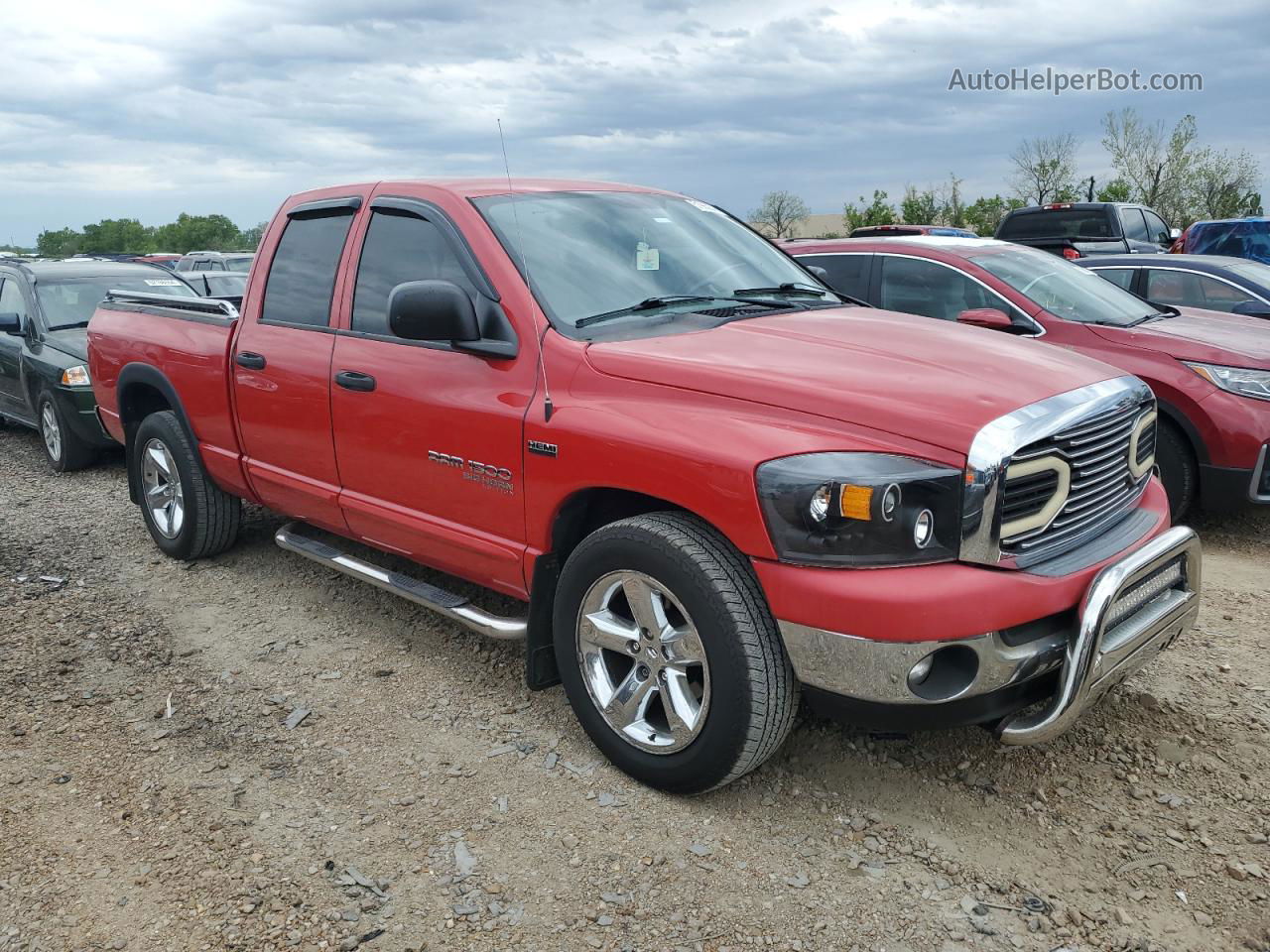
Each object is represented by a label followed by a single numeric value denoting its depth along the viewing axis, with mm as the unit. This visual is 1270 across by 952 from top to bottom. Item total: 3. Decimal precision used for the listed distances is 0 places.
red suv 5527
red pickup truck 2729
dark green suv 8289
